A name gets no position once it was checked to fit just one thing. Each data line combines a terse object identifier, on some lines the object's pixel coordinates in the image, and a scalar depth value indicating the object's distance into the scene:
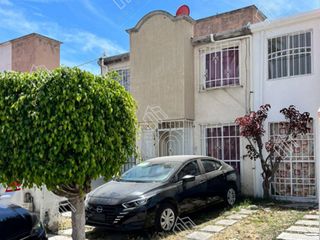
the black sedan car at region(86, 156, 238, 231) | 5.75
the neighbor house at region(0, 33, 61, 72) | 14.54
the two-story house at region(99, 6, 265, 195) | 9.83
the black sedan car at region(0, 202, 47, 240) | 3.44
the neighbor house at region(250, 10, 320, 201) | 8.73
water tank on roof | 10.85
